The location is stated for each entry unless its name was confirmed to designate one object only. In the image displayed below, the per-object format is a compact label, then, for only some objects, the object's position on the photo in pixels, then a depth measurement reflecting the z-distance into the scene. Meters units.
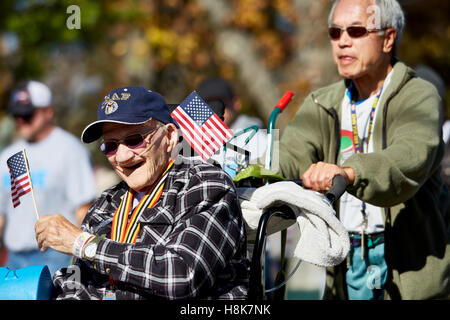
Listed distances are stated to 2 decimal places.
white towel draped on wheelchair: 5.63
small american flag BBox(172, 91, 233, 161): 6.55
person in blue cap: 5.56
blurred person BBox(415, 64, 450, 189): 12.24
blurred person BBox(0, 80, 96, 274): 11.41
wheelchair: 5.63
